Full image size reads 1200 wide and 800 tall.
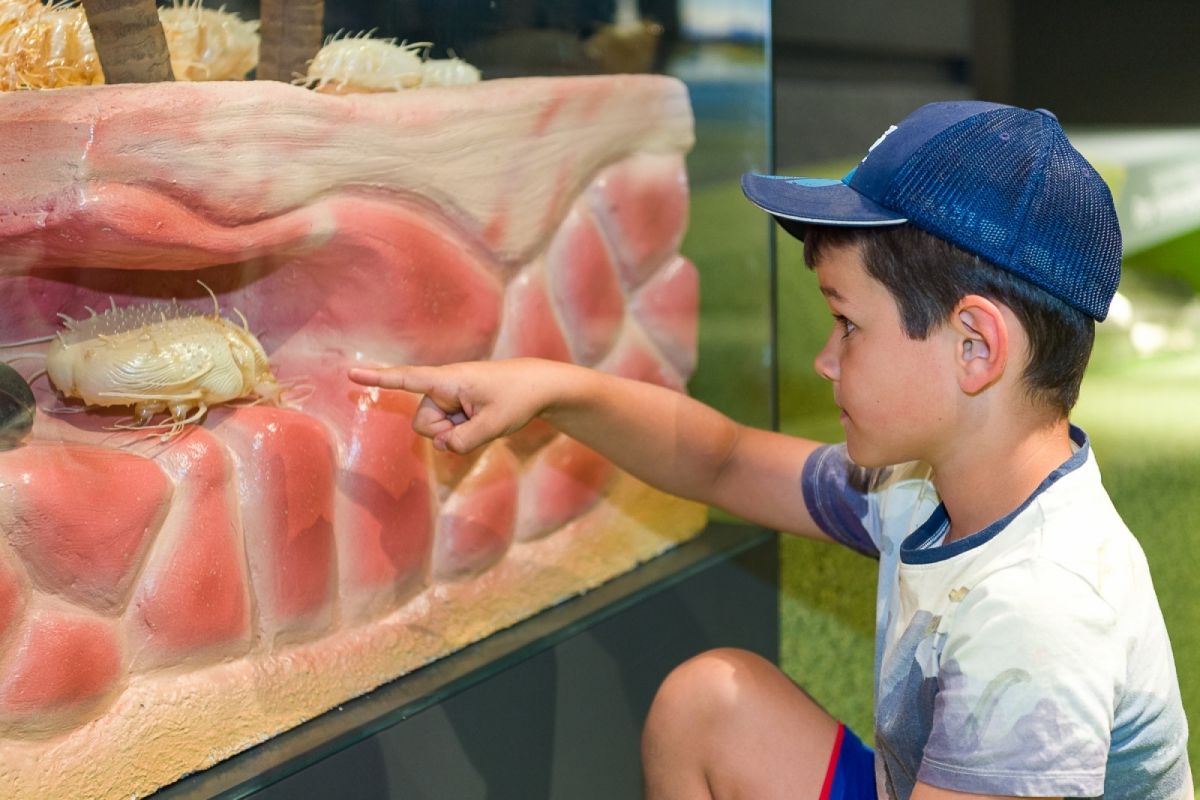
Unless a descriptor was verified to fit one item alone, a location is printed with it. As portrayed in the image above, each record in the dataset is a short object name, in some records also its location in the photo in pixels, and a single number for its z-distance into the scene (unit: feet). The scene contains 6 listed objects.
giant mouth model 2.88
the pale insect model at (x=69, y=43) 3.16
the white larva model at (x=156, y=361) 3.05
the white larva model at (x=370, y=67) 3.58
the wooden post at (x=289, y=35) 3.53
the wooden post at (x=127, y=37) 3.09
